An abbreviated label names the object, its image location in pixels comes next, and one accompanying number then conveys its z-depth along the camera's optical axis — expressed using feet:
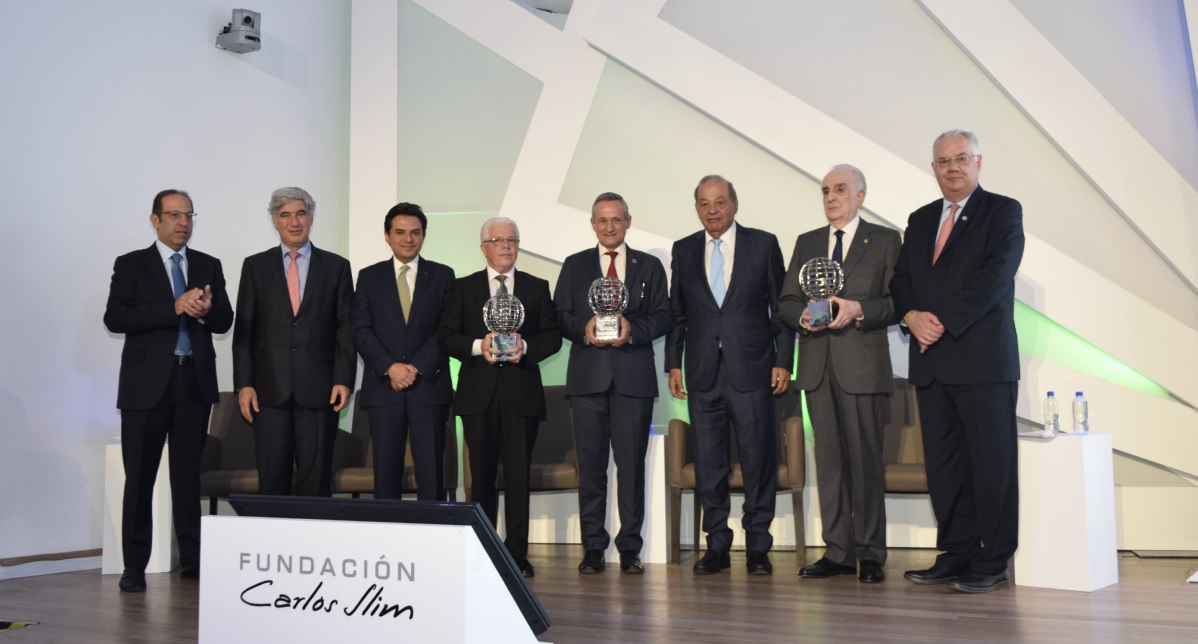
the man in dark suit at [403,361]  15.43
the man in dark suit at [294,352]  15.43
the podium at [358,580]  7.56
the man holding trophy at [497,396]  15.39
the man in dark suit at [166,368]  15.23
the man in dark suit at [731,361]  15.28
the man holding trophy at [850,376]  14.49
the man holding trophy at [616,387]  15.65
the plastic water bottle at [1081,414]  14.66
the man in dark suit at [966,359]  13.44
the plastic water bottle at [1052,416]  14.57
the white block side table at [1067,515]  13.44
